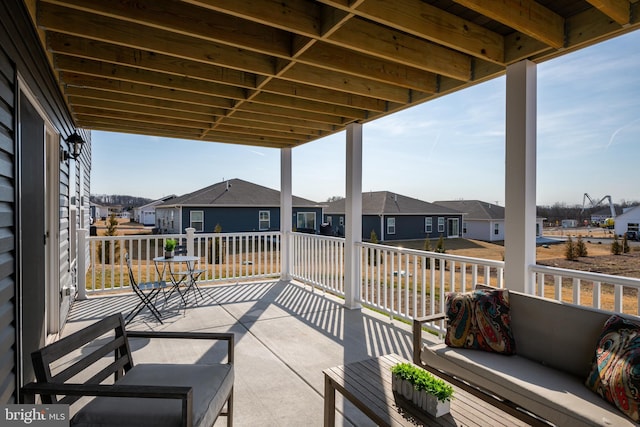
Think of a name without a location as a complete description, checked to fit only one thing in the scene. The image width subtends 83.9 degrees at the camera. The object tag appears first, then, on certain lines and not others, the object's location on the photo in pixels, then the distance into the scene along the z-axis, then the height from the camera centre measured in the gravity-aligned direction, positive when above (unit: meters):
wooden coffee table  1.61 -0.93
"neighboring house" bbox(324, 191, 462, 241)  21.06 -0.29
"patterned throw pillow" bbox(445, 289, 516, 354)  2.43 -0.76
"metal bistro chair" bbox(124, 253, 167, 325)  4.41 -0.93
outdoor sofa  1.73 -0.93
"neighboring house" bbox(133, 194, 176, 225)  30.77 -0.10
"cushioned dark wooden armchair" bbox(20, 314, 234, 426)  1.48 -0.89
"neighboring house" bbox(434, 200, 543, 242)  17.45 -0.32
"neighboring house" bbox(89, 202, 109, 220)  24.03 +0.20
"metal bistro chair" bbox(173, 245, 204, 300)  5.47 -0.89
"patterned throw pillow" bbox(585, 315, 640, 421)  1.64 -0.75
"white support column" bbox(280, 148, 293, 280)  6.78 +0.00
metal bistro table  5.02 -0.67
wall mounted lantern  4.49 +0.90
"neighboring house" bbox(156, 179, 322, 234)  18.06 +0.22
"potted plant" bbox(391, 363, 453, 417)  1.62 -0.83
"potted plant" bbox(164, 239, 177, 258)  5.18 -0.50
